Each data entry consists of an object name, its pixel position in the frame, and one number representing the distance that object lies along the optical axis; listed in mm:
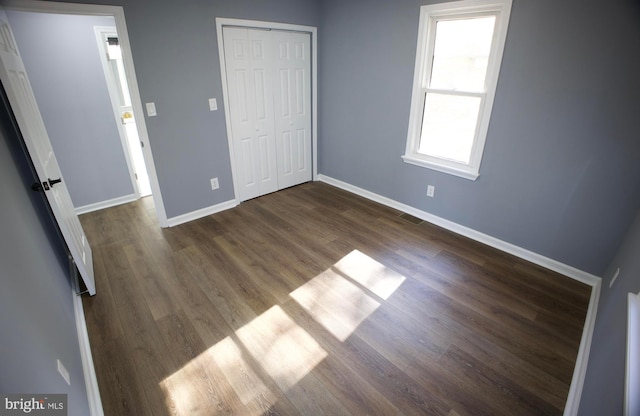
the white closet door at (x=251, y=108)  3369
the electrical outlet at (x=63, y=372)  1284
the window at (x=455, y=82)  2596
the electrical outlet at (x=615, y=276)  1940
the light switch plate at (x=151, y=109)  2895
